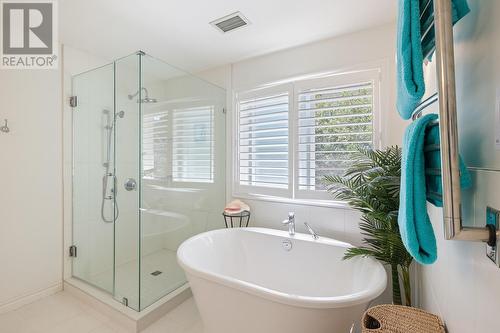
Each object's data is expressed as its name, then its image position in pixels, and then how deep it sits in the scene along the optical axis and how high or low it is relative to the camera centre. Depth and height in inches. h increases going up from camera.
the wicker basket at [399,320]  39.6 -27.5
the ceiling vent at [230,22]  74.4 +49.3
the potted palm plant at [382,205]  58.7 -9.5
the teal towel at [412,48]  26.5 +14.0
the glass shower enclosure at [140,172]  81.8 -0.2
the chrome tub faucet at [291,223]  84.7 -19.2
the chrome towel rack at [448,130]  19.4 +3.2
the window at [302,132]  82.0 +14.9
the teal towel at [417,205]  26.5 -4.1
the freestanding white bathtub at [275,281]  49.3 -30.7
